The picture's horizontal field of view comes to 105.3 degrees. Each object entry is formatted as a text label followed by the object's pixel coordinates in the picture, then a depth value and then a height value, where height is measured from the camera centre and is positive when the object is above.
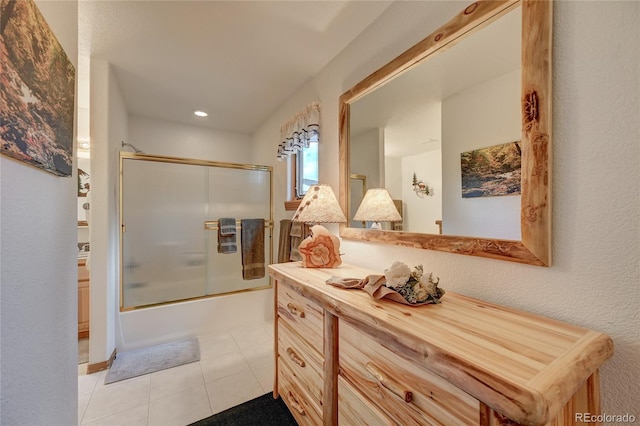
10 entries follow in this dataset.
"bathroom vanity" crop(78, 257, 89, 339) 2.34 -0.86
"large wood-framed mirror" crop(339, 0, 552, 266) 0.78 +0.39
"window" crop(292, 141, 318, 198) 2.05 +0.41
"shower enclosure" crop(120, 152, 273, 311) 2.22 -0.10
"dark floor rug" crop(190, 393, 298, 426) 1.36 -1.17
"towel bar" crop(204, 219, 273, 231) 2.58 -0.13
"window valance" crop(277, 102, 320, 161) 1.90 +0.71
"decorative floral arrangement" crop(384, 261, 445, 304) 0.86 -0.26
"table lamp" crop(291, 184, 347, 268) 1.44 -0.05
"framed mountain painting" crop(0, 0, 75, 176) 0.66 +0.40
